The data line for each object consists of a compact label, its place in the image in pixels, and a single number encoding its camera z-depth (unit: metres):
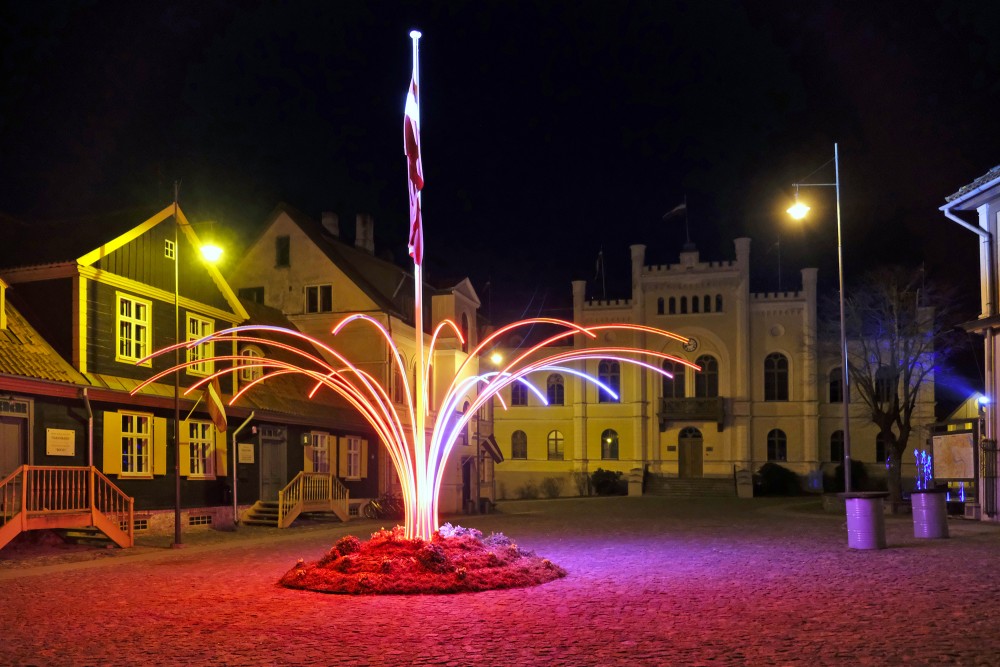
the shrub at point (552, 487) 57.25
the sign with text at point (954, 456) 25.67
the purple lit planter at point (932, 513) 20.30
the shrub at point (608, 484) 54.53
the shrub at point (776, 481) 52.75
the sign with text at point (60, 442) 20.61
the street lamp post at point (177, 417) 20.25
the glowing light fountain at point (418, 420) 15.34
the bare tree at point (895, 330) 33.72
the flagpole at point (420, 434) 15.09
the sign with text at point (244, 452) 27.70
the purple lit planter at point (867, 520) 18.42
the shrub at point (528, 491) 57.41
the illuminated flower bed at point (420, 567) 13.12
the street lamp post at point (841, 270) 24.98
